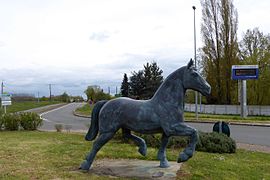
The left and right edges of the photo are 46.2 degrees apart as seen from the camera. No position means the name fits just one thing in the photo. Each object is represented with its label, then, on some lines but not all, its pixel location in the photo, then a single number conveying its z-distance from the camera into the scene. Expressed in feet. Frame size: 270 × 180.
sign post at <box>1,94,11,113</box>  77.82
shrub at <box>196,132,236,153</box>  35.14
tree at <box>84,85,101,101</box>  269.69
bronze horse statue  21.07
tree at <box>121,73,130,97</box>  132.07
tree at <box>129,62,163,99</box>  116.47
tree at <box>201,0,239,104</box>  130.11
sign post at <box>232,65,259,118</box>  101.09
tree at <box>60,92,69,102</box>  397.78
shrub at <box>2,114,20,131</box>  58.49
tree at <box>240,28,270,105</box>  121.70
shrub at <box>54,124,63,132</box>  57.52
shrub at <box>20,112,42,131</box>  59.31
